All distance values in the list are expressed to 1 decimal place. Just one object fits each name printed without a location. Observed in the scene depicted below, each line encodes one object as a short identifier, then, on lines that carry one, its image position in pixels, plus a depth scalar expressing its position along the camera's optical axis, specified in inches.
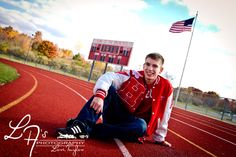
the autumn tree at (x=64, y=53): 3599.9
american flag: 748.6
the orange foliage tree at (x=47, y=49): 2635.3
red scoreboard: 1221.1
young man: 132.0
